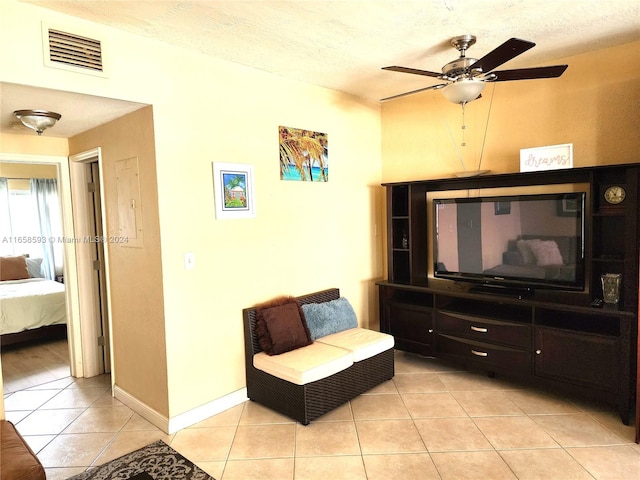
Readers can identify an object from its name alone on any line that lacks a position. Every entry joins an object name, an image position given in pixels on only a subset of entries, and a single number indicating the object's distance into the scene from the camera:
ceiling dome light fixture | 2.58
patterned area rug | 2.31
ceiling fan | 2.31
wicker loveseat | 2.80
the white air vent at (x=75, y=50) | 2.19
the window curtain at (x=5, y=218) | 6.26
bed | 4.59
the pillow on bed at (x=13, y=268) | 5.72
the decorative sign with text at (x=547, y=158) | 3.11
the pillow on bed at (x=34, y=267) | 6.15
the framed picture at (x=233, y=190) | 2.97
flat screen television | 3.04
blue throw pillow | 3.40
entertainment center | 2.77
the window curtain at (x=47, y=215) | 6.60
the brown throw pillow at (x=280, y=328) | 3.07
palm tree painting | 3.45
